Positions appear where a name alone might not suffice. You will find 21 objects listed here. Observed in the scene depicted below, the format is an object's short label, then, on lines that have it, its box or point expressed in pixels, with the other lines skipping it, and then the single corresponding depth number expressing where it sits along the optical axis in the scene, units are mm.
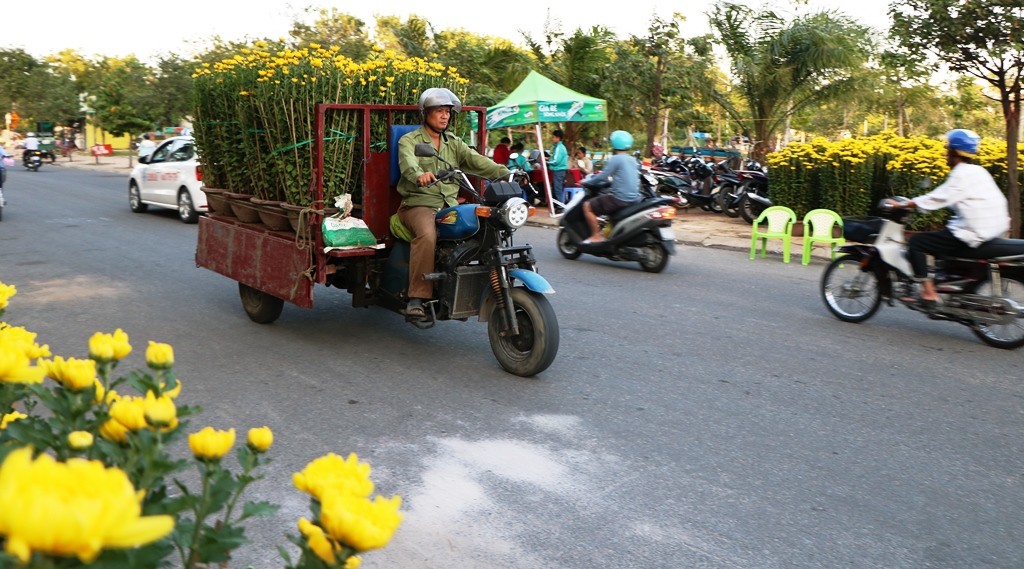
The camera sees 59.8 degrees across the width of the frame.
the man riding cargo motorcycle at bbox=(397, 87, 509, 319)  6117
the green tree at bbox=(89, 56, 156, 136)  42609
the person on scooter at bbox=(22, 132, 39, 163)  31938
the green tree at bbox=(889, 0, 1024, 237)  10688
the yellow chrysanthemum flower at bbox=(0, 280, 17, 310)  2246
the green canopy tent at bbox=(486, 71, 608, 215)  15805
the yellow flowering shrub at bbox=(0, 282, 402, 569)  939
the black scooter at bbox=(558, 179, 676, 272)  10602
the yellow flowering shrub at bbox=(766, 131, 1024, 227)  12680
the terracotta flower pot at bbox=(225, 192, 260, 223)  7125
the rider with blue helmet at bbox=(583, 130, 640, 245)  11000
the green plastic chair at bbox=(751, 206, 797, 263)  11609
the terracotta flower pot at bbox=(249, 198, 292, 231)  6699
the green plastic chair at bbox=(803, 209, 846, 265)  11375
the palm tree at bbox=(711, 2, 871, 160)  16562
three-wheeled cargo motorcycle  5824
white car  14914
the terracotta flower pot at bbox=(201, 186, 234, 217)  7488
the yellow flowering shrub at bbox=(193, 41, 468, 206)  6418
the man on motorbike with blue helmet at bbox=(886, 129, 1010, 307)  6867
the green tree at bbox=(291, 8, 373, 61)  25711
